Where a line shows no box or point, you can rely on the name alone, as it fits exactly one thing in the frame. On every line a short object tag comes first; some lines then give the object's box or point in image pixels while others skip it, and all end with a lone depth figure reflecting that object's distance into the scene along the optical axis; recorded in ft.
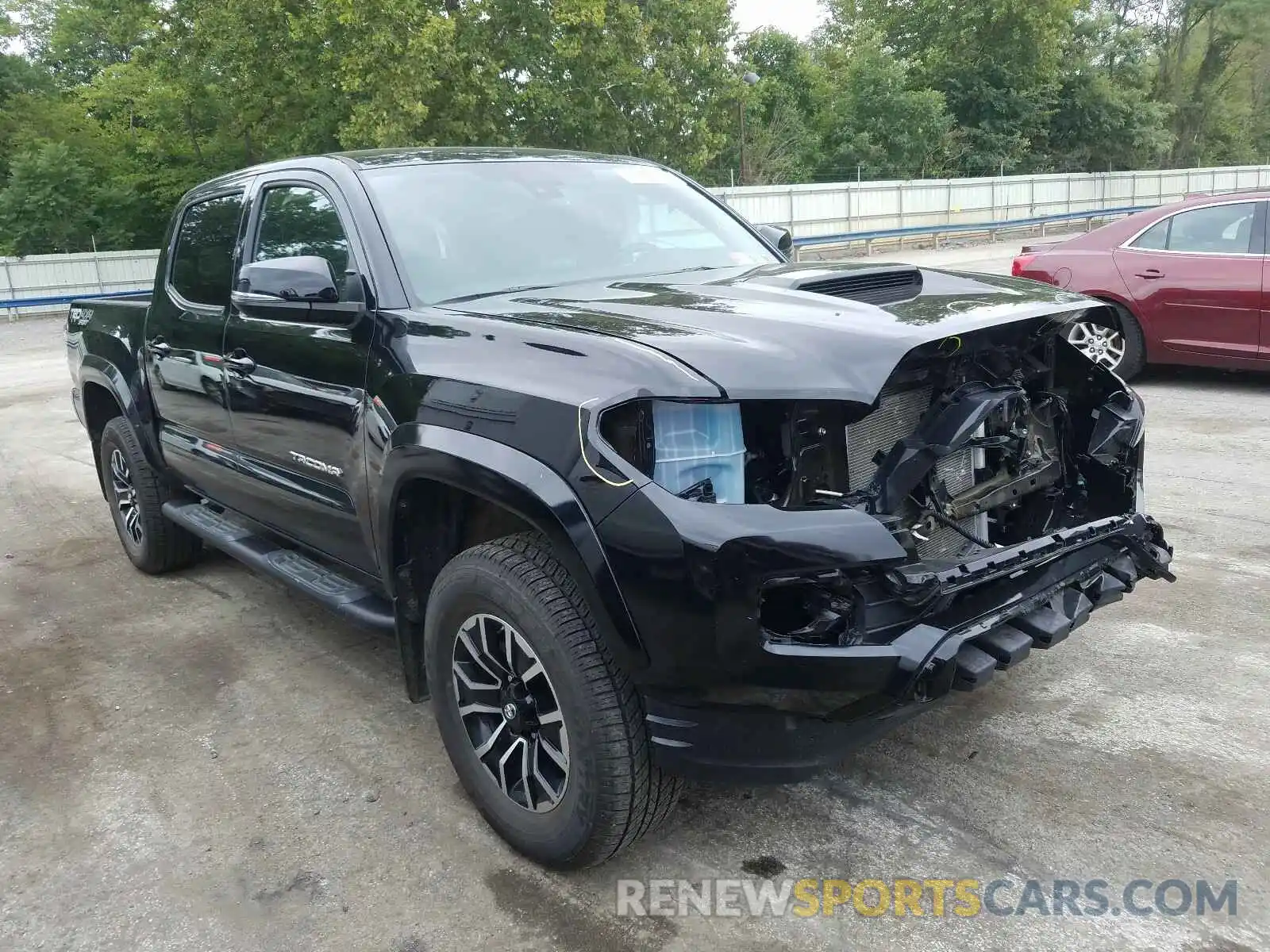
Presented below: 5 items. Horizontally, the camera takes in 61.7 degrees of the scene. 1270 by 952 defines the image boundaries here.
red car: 26.02
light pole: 105.50
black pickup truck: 7.89
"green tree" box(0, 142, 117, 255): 109.09
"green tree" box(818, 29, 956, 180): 136.67
